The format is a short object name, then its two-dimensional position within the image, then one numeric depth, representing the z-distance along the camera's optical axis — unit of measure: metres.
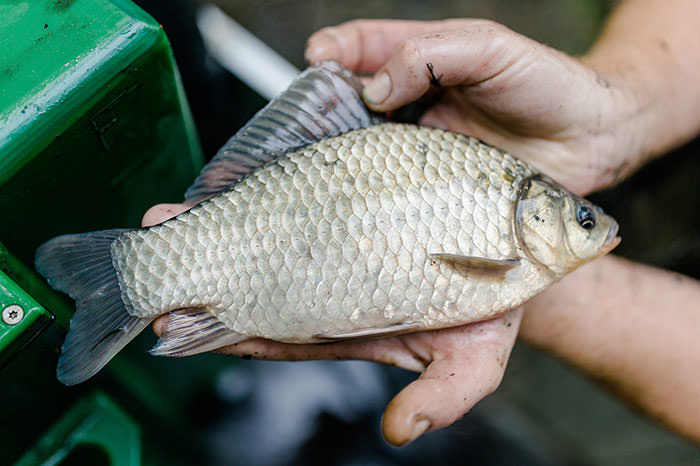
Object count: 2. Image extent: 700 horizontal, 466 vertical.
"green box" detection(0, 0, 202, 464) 0.32
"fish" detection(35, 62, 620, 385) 0.35
